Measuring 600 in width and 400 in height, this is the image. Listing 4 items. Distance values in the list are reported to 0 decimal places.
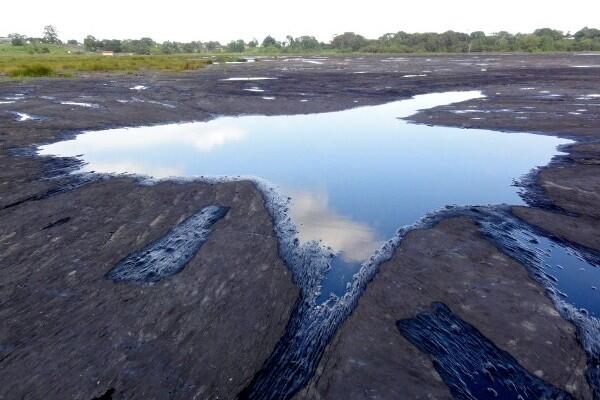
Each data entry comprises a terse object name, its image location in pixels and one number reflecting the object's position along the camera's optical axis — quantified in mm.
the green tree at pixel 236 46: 181375
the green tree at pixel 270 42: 186625
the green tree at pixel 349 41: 157625
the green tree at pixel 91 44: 144500
